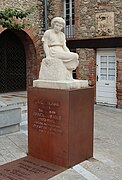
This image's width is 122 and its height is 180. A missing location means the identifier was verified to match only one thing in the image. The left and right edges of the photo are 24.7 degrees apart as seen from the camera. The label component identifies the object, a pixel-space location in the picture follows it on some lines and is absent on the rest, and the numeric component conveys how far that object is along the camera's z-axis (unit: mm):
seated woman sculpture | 4184
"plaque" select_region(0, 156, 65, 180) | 3774
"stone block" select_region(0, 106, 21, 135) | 5625
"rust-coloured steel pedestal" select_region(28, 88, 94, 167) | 4004
